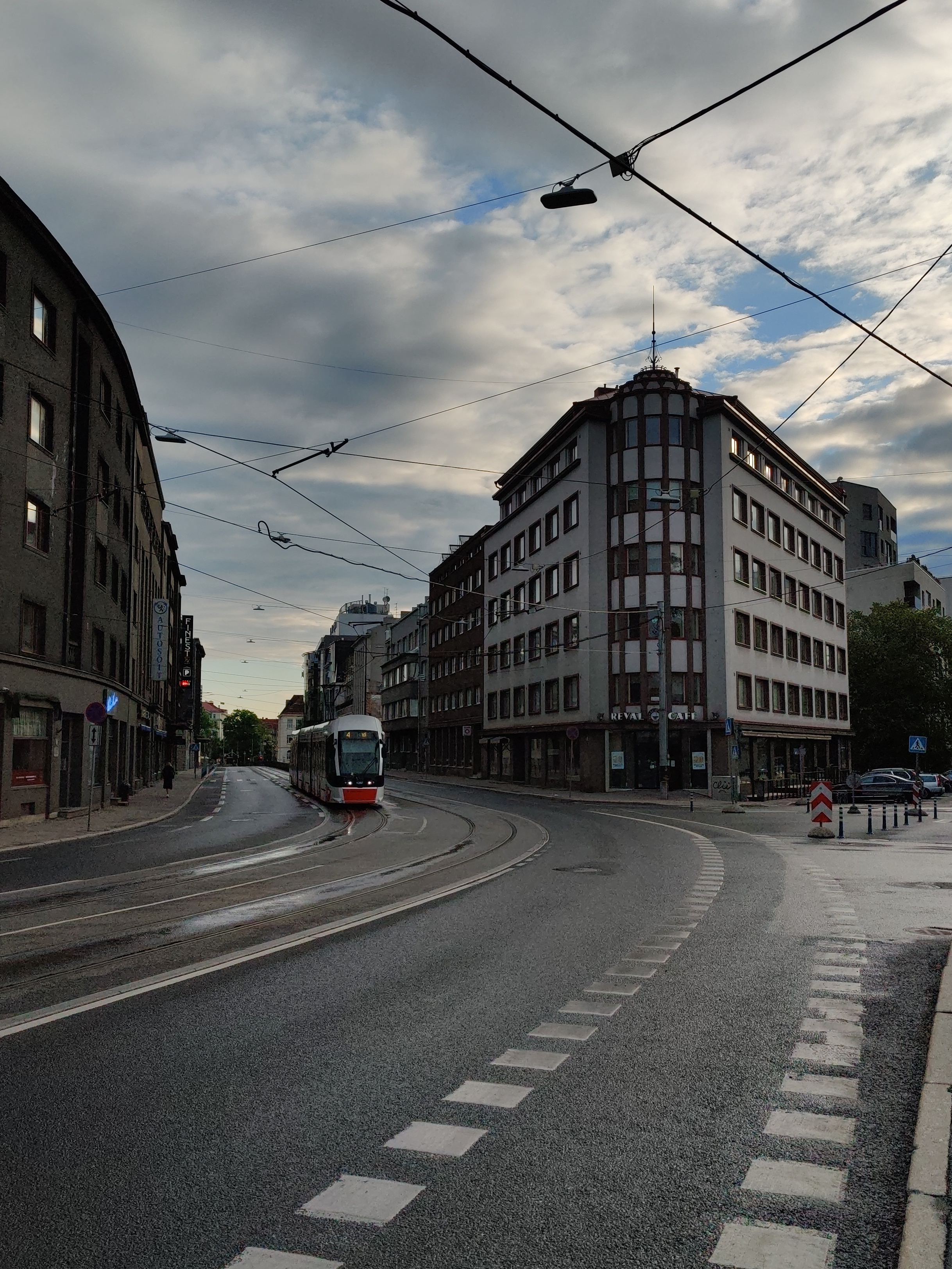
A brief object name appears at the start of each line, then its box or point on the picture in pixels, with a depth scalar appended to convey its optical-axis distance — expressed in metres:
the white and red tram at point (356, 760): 33.84
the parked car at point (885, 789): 41.47
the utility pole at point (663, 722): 39.91
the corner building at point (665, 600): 46.75
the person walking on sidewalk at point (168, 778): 48.50
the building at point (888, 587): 87.12
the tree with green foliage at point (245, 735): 194.88
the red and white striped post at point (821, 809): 23.64
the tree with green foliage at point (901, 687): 71.56
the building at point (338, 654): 143.65
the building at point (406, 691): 87.00
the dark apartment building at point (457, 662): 69.56
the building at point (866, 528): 88.12
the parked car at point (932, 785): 50.19
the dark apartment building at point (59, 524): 27.17
